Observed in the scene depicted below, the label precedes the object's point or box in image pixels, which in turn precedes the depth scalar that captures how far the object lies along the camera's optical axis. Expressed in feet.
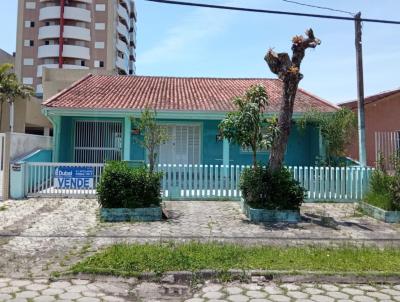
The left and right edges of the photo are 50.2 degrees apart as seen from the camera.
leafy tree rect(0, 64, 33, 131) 102.63
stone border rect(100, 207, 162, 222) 30.68
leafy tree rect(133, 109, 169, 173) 35.22
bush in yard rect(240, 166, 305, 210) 32.01
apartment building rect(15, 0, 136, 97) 179.01
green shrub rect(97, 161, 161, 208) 31.17
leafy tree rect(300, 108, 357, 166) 46.06
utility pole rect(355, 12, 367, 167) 42.11
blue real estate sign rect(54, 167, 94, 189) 40.81
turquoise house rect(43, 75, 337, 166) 49.62
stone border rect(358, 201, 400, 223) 31.83
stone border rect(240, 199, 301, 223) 31.35
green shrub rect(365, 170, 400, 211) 32.42
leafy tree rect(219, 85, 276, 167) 33.24
